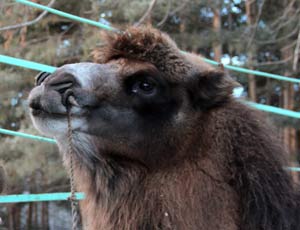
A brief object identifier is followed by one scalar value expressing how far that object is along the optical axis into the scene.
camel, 2.83
